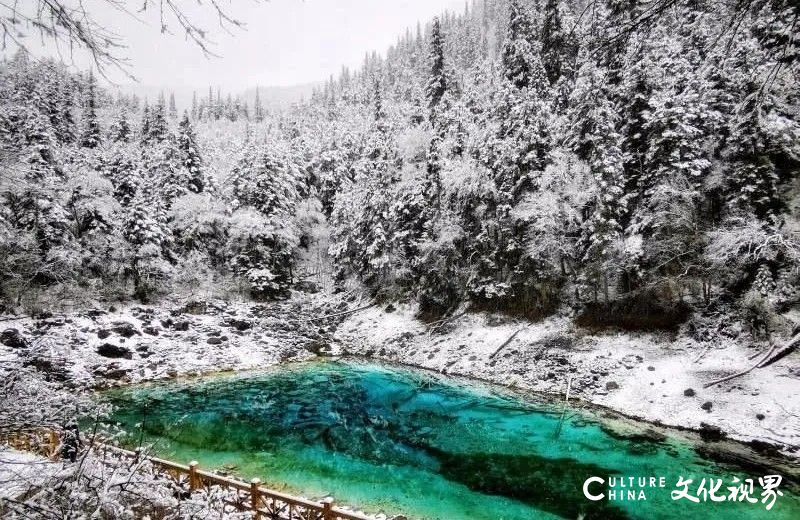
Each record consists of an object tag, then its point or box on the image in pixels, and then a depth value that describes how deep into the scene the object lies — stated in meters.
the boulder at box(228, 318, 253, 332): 28.39
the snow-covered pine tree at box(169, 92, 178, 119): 121.29
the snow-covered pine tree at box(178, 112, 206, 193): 41.12
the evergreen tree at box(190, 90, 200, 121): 128.50
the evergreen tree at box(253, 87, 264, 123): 120.44
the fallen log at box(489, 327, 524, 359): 21.93
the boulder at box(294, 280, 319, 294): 39.50
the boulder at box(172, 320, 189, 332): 26.52
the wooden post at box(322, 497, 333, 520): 7.79
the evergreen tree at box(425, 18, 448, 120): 34.86
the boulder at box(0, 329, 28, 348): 19.44
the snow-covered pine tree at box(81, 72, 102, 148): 50.17
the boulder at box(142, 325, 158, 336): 24.84
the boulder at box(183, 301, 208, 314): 29.35
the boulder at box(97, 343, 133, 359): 21.79
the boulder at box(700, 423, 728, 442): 12.98
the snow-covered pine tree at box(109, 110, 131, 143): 56.97
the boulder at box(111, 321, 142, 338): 23.80
